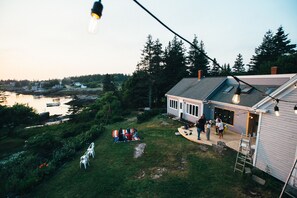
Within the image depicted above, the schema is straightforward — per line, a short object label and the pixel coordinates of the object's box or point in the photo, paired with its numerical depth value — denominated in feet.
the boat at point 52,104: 200.78
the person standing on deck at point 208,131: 39.63
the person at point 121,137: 46.47
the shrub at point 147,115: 76.43
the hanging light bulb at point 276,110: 22.62
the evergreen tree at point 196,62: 134.21
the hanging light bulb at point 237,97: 17.47
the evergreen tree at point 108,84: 140.87
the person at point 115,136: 46.52
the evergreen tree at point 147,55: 112.06
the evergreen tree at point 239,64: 214.07
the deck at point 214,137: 37.76
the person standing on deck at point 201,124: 39.76
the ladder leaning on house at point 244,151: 26.94
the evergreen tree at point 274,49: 124.26
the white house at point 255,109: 23.56
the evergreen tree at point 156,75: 108.17
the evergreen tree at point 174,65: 115.65
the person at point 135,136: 47.30
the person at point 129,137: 46.93
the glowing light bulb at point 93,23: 7.81
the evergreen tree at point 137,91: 108.88
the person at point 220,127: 40.61
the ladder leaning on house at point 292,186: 20.36
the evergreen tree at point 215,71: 147.70
